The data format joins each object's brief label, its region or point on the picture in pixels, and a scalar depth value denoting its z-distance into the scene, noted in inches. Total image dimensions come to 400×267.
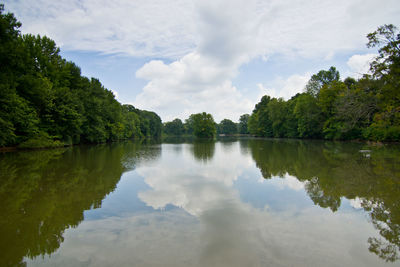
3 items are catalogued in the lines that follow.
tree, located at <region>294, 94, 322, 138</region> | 1851.6
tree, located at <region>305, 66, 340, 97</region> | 2084.5
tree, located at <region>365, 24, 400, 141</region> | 787.4
